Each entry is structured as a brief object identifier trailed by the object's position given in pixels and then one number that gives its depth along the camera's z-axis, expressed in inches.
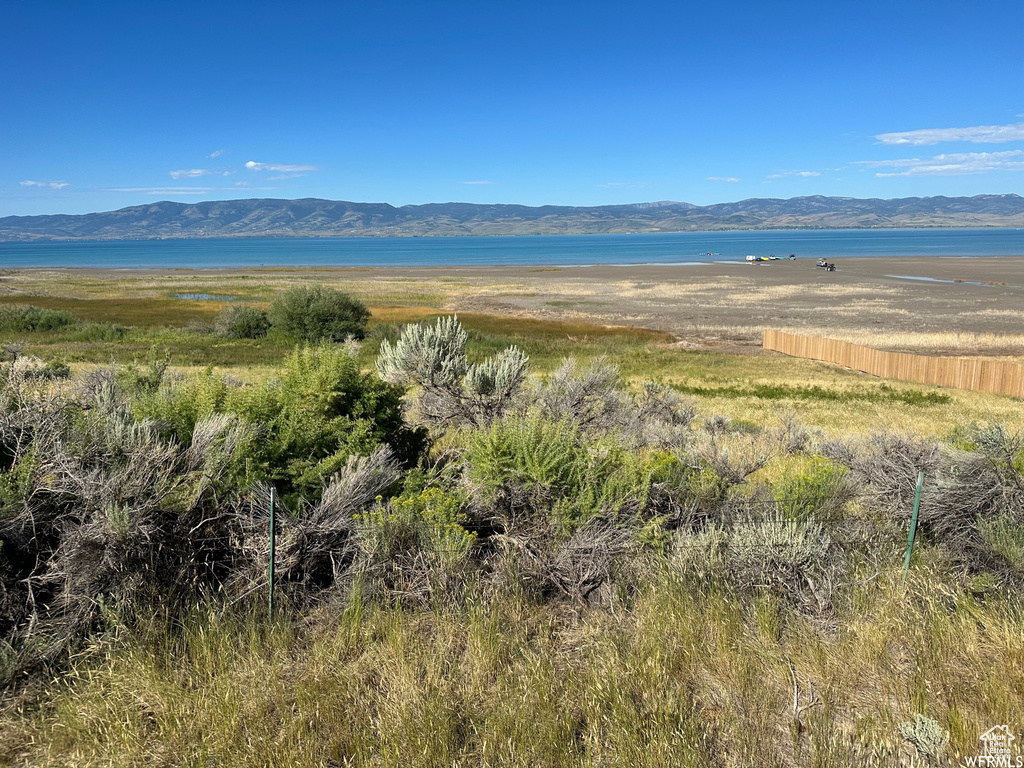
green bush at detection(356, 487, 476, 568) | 188.4
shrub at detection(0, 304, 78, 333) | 1338.3
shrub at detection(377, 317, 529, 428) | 377.1
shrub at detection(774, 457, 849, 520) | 227.1
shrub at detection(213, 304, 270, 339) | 1364.4
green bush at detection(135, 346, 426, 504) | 219.0
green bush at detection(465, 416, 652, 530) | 210.2
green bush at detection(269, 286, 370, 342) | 1344.7
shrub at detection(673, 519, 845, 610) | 189.3
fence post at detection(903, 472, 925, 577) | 191.8
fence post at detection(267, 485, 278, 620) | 169.0
